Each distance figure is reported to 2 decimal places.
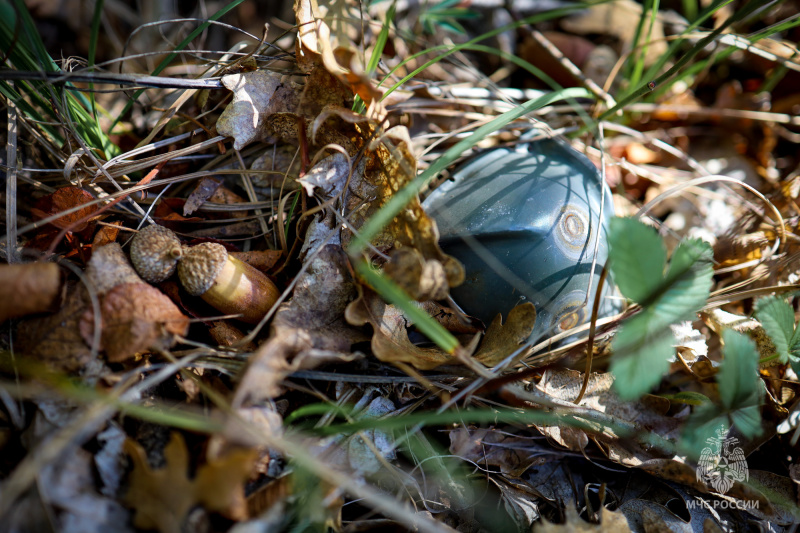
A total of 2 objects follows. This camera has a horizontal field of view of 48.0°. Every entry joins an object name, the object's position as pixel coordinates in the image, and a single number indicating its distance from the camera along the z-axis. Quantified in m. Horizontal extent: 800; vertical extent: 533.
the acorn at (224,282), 0.26
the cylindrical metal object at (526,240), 0.27
